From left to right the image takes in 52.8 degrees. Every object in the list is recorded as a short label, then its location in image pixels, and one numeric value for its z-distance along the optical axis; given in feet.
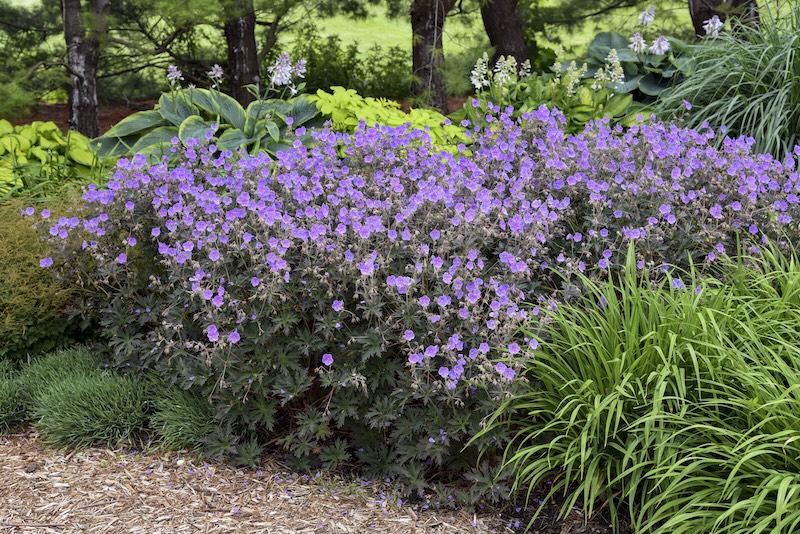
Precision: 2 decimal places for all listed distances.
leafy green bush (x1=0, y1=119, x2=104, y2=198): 15.83
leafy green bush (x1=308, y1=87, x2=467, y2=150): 15.97
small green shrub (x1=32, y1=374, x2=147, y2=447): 10.29
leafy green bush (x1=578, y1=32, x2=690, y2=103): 19.21
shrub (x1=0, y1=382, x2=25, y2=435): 11.09
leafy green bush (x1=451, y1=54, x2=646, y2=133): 17.01
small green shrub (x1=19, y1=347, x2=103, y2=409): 11.24
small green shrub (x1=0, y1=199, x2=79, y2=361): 11.91
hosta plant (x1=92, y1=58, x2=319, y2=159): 16.05
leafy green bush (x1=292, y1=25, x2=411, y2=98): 33.12
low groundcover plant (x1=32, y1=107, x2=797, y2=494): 8.93
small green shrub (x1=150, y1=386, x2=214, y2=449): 9.97
